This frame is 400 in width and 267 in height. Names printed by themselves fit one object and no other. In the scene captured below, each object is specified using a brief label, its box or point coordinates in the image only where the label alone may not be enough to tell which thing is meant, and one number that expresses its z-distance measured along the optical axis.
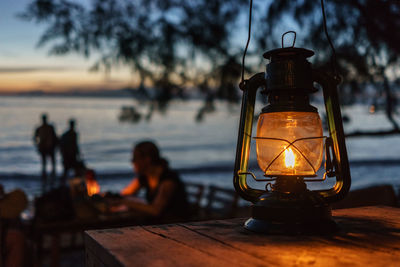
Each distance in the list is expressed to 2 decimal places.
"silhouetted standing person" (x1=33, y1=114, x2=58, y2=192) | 11.48
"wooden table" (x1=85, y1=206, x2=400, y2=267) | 0.83
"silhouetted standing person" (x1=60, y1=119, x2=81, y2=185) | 11.02
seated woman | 3.04
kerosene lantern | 1.07
